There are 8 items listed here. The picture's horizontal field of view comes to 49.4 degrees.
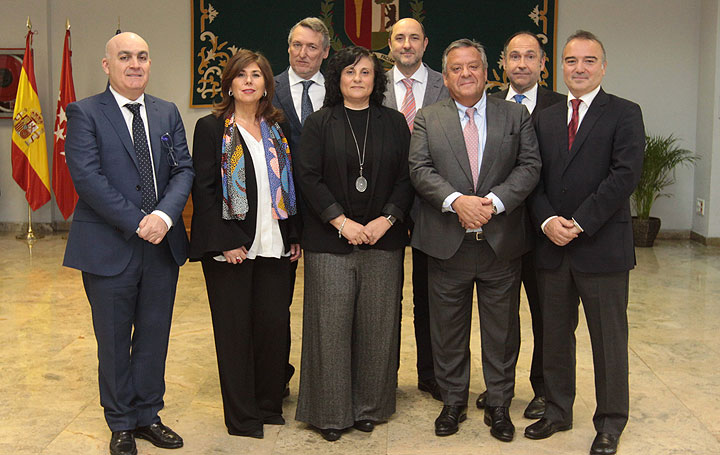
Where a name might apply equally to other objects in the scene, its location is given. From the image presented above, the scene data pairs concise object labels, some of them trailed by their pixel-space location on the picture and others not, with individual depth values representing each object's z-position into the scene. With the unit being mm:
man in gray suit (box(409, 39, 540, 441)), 3324
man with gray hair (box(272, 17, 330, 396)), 3852
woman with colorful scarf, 3307
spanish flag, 9023
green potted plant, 8648
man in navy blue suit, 3086
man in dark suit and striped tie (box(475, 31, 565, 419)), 3756
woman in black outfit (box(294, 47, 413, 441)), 3377
